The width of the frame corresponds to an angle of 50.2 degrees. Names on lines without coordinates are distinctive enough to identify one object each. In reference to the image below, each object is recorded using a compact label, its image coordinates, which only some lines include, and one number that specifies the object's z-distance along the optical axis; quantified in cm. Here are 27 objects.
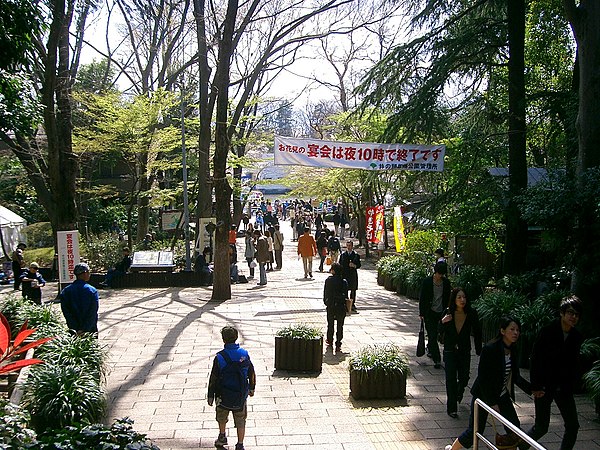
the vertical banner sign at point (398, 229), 2155
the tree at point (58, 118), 1631
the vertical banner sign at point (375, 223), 2627
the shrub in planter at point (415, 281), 1691
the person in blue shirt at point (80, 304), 871
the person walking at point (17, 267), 1898
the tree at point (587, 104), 1009
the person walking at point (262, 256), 2014
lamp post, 2086
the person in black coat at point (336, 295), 1044
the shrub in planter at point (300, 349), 955
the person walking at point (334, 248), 2208
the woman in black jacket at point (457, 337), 749
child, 627
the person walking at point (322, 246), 2411
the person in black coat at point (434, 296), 960
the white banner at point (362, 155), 1612
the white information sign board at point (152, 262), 2022
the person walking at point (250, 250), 2286
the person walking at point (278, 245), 2403
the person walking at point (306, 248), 2142
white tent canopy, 2728
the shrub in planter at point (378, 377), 828
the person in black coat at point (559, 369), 612
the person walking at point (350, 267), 1333
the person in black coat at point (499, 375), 609
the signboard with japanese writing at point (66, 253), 1514
